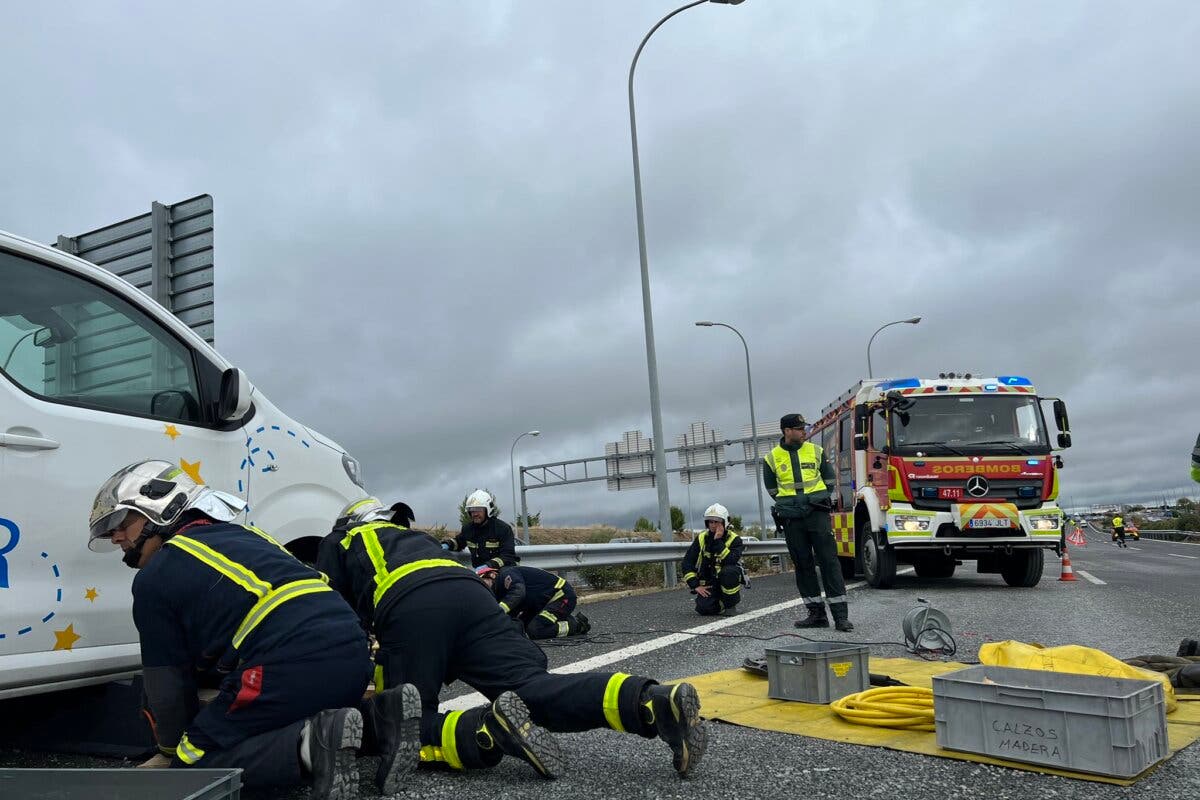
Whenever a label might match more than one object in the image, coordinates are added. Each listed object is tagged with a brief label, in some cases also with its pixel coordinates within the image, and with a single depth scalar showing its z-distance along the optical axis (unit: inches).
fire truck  452.4
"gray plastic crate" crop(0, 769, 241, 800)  101.5
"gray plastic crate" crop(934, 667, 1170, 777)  123.3
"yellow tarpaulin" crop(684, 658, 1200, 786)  143.6
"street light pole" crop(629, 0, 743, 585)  589.0
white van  134.7
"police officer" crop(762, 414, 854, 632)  313.4
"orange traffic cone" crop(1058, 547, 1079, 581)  530.9
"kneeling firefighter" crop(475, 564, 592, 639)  303.6
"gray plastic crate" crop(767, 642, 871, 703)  178.1
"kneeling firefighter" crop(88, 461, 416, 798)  118.0
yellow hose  154.2
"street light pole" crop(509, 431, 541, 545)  1619.1
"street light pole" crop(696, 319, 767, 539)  1170.8
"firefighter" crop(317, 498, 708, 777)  126.5
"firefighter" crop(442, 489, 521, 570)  323.6
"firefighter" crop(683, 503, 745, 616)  362.6
